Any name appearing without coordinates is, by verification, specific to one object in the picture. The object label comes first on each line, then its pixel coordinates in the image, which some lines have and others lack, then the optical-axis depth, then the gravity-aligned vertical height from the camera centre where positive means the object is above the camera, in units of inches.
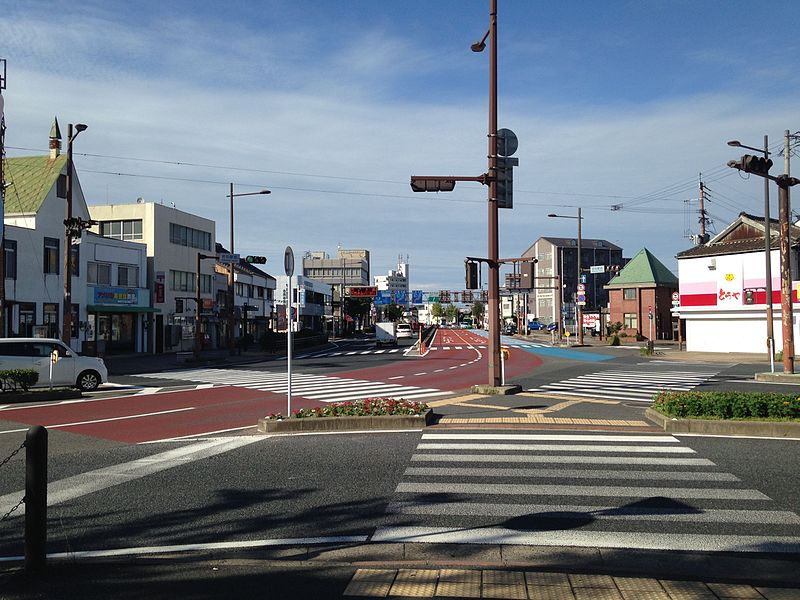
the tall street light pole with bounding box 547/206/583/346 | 2138.3 -3.7
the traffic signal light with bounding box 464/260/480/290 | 709.9 +44.2
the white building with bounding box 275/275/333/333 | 3469.5 +81.9
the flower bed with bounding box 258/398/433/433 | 515.2 -74.4
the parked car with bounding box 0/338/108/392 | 832.3 -49.8
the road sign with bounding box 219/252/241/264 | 1524.4 +135.1
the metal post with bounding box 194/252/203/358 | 1567.3 -51.6
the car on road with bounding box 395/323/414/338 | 3457.9 -56.8
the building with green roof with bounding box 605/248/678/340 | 2849.4 +91.9
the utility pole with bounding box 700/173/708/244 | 2815.0 +430.0
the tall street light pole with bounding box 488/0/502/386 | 712.4 +94.9
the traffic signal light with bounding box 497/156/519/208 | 705.0 +140.7
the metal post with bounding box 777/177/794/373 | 984.9 +56.9
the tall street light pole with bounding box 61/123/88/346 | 1170.5 +61.0
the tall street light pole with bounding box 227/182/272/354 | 1791.3 +60.9
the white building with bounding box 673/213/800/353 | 1752.0 +70.8
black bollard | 212.7 -53.3
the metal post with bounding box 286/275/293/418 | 524.5 -19.6
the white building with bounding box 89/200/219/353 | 2023.9 +196.8
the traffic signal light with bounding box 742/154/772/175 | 850.1 +188.7
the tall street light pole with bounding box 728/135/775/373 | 1136.0 +90.4
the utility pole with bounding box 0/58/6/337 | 1080.2 +171.4
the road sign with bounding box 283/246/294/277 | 536.4 +45.1
